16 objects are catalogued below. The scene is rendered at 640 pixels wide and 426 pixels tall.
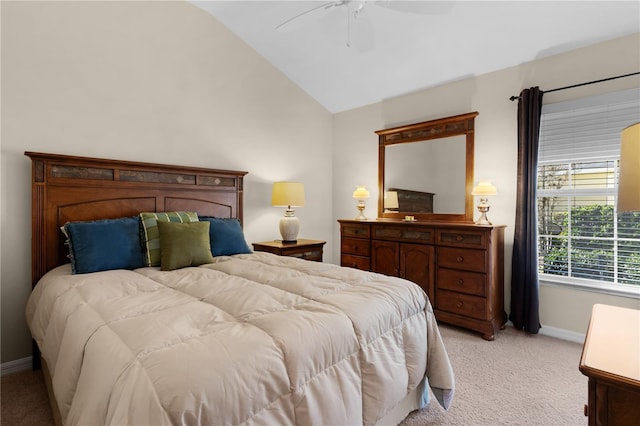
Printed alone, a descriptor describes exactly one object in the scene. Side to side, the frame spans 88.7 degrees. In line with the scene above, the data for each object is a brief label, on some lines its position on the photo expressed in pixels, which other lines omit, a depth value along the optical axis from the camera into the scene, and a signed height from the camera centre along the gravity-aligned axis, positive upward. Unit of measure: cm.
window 269 +9
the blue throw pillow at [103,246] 221 -28
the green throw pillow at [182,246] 233 -29
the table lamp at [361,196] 420 +15
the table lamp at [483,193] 316 +15
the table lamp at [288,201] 370 +7
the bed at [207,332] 95 -47
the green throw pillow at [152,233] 247 -21
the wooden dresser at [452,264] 292 -55
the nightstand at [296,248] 347 -45
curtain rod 261 +107
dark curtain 294 -10
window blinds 265 +73
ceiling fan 216 +134
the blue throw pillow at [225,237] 280 -27
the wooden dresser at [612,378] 88 -46
